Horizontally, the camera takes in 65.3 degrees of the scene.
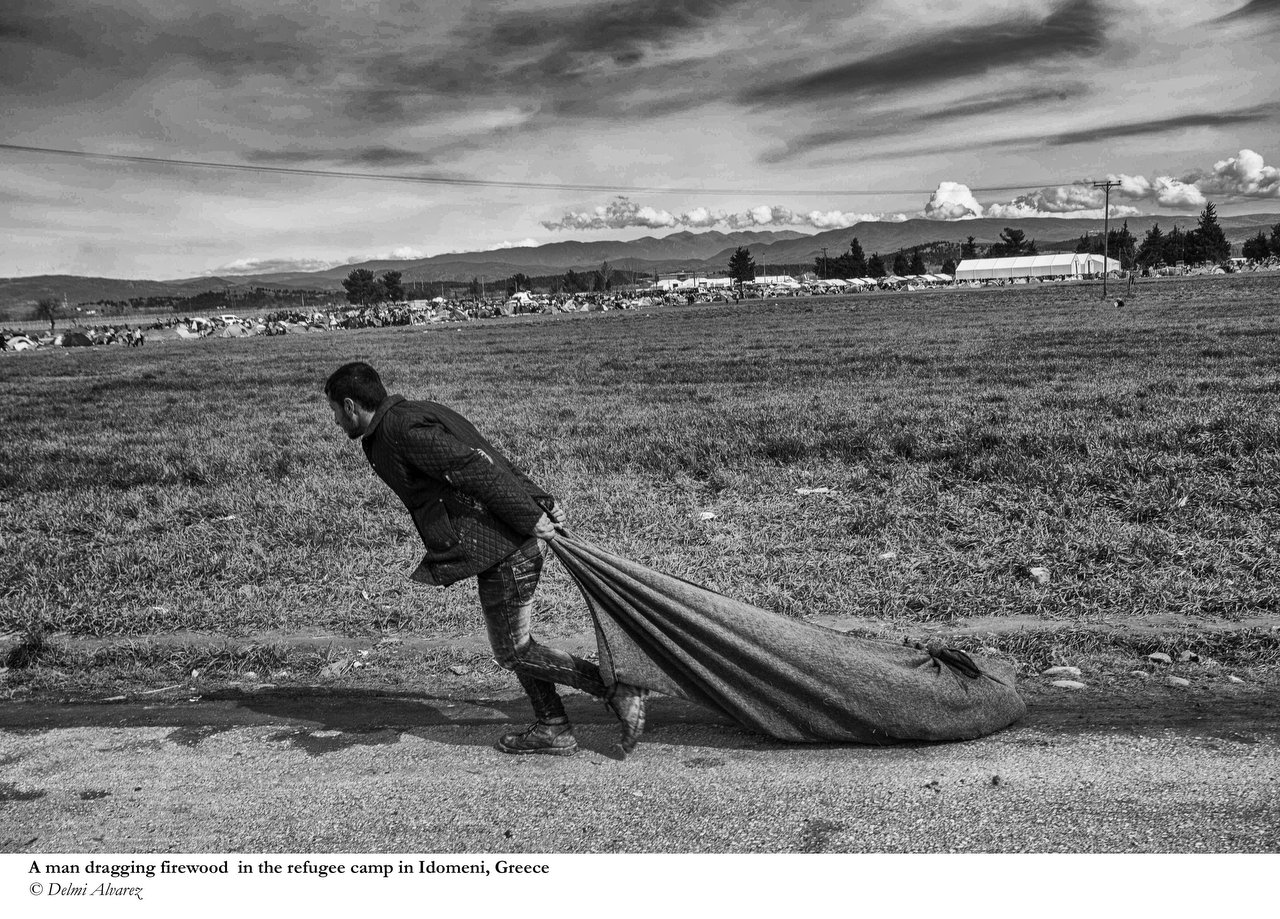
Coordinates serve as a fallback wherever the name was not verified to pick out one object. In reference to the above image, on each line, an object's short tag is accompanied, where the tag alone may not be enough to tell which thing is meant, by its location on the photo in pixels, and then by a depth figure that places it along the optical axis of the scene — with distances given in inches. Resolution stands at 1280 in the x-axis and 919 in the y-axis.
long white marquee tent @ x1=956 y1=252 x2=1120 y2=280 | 5969.5
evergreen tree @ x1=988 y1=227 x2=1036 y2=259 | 7113.2
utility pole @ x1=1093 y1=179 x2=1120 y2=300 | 2516.0
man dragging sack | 162.4
